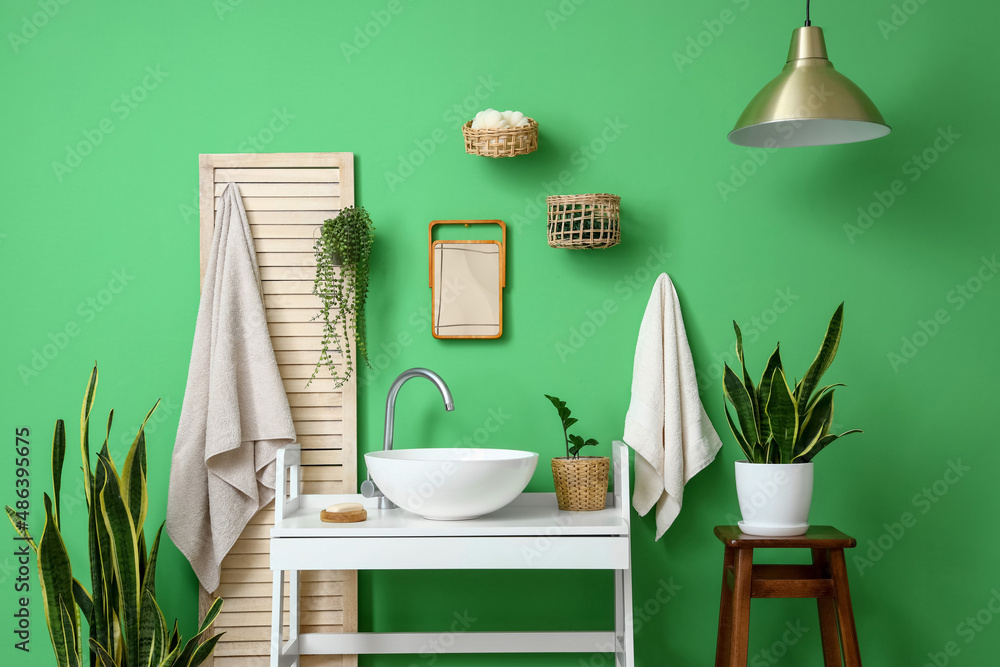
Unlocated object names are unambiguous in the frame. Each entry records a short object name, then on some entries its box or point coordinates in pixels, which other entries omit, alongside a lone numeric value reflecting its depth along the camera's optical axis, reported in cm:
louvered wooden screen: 214
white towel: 204
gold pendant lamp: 169
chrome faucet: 195
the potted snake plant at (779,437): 184
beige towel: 205
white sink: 174
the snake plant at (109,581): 183
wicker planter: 195
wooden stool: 180
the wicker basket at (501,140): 199
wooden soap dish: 182
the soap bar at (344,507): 183
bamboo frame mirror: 216
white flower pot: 184
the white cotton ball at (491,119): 199
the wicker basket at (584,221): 201
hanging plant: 206
